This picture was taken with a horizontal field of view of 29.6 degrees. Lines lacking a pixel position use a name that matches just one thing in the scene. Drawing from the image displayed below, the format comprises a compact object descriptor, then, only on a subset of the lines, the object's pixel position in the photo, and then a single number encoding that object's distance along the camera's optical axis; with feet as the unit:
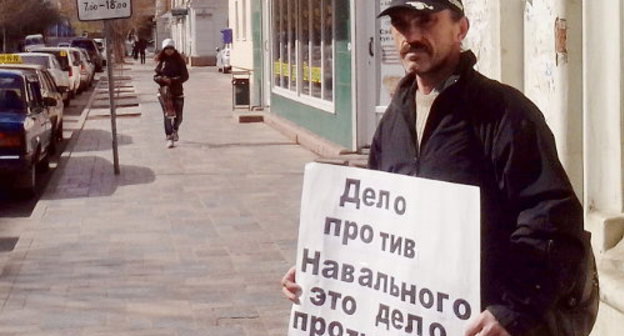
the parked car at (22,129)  45.98
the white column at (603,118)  19.42
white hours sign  52.11
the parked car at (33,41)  221.46
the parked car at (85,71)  138.51
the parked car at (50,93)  60.64
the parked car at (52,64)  106.63
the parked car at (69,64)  120.06
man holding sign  9.86
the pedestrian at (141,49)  263.82
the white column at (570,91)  20.62
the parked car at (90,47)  194.43
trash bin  87.56
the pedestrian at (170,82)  62.49
